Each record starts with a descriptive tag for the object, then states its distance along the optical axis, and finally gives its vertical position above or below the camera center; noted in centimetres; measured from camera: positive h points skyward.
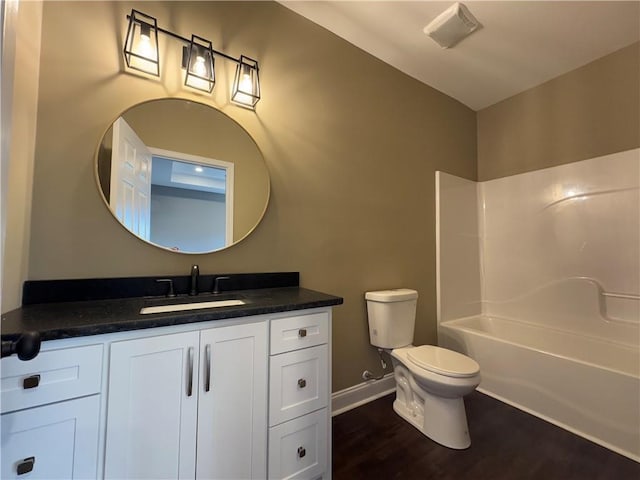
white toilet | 153 -72
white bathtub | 154 -83
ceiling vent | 171 +152
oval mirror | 129 +39
